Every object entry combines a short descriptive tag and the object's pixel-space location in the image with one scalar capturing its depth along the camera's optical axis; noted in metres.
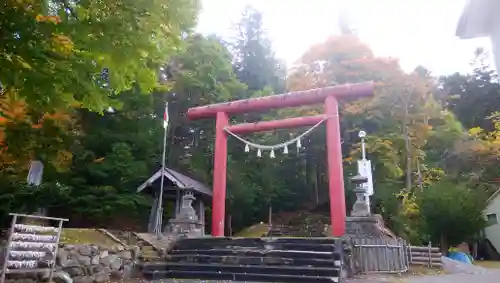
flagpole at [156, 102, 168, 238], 13.08
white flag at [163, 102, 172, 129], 13.76
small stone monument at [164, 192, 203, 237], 12.48
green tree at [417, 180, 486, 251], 15.70
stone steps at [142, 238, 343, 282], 8.79
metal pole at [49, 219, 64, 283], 7.16
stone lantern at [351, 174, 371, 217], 11.50
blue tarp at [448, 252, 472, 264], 15.67
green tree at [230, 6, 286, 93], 29.81
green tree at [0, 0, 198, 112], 3.59
